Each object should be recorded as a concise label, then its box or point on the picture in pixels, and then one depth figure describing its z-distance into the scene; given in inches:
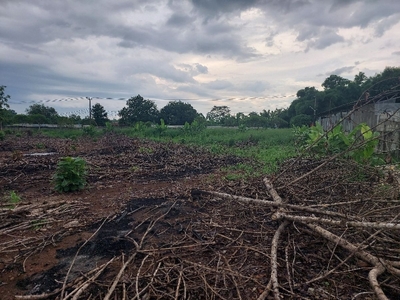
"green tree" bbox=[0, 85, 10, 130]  865.0
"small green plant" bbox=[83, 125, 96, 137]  1016.2
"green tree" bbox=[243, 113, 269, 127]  1307.8
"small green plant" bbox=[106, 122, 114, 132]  1140.5
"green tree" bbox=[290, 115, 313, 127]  1080.8
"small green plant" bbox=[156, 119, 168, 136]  967.6
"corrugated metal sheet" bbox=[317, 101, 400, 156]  362.7
